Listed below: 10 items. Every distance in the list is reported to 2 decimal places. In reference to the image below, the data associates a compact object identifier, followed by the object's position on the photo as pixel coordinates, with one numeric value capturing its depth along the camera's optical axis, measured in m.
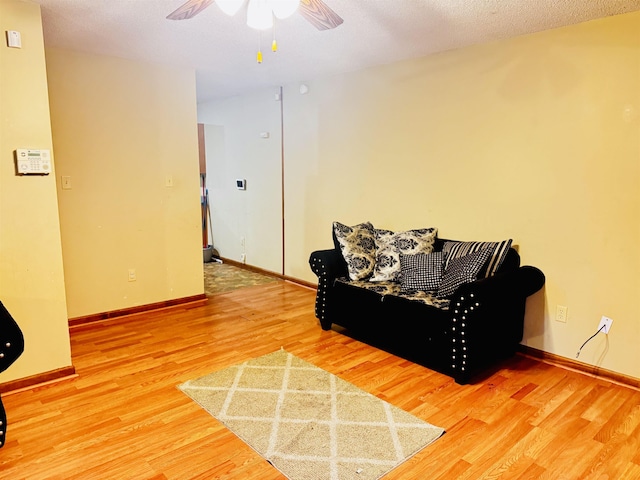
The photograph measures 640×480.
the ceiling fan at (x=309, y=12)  2.18
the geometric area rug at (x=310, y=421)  2.03
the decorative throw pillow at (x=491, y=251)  3.02
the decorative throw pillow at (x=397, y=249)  3.52
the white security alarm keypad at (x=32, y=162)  2.56
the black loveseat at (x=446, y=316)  2.72
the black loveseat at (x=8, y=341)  1.53
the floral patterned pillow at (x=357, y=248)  3.62
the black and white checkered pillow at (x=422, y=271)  3.22
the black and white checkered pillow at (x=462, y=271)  2.97
